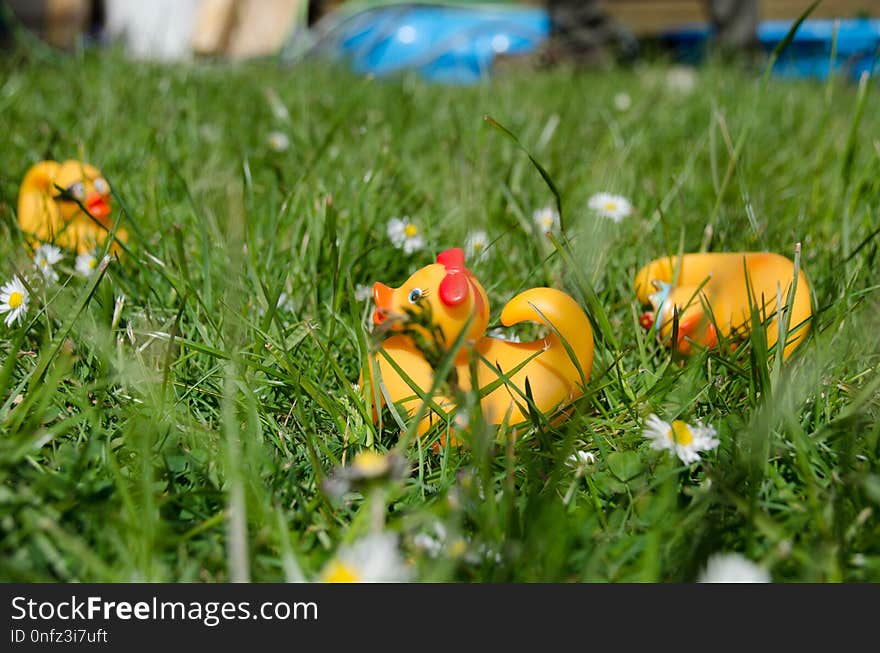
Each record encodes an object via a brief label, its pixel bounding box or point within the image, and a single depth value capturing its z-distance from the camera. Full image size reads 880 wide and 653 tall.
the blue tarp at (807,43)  2.16
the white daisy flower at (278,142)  1.22
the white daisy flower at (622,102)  1.41
